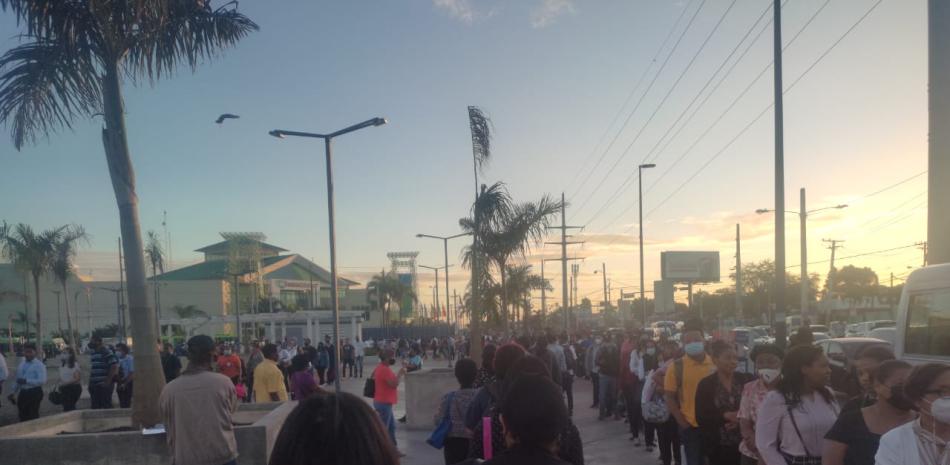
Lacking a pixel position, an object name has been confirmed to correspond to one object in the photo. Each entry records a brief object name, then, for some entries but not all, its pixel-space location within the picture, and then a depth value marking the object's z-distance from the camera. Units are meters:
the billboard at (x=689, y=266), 55.34
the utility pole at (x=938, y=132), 11.90
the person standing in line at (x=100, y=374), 15.09
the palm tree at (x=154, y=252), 48.63
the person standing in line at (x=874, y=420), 4.07
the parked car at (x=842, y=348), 16.19
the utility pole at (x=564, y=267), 34.78
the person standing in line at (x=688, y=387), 7.59
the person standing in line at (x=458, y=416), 6.31
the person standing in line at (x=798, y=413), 4.94
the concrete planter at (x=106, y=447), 8.04
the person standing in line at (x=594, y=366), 18.20
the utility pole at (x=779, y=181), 14.77
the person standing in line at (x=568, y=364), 16.38
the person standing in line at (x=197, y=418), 5.69
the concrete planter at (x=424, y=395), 15.04
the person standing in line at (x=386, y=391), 11.35
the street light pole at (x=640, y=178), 30.04
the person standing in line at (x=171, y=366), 16.59
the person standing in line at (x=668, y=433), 9.78
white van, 9.14
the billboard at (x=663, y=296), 42.66
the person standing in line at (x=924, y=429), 3.31
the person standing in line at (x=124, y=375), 17.02
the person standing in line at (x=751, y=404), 5.64
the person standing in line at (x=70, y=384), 15.77
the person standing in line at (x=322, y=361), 24.98
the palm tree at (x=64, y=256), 37.22
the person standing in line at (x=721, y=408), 6.50
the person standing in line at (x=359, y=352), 32.22
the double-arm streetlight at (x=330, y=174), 16.58
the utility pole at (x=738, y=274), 51.03
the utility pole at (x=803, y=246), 35.06
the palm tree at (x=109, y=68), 9.32
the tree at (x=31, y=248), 35.84
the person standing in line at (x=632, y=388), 12.88
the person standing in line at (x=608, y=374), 15.63
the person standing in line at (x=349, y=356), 31.25
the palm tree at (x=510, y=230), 19.20
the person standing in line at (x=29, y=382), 14.37
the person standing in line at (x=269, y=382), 11.20
